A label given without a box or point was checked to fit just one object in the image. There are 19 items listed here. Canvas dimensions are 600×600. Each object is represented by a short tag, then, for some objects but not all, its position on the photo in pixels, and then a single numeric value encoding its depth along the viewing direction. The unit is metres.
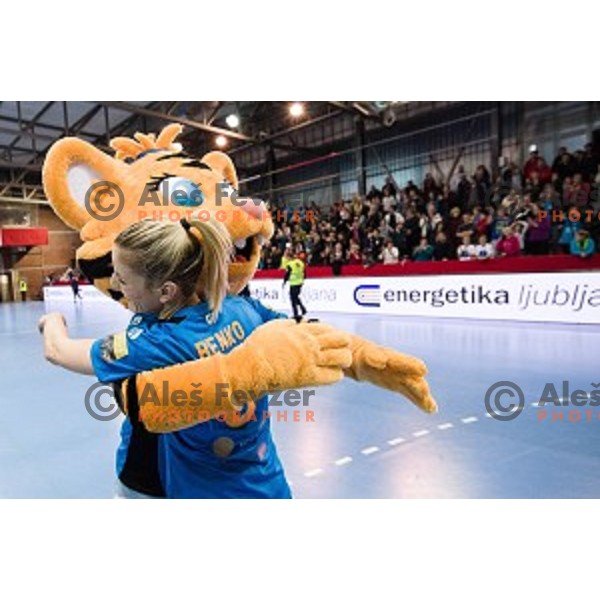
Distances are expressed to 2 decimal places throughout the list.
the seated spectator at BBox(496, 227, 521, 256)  7.67
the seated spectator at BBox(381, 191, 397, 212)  11.66
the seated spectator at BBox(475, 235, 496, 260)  8.09
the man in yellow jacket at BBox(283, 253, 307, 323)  8.62
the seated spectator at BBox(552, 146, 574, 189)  8.52
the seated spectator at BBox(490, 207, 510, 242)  8.36
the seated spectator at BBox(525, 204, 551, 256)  7.63
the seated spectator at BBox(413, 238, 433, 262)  9.20
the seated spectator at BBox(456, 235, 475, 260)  8.43
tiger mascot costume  1.00
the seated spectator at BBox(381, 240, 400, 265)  9.85
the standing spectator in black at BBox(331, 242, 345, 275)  10.25
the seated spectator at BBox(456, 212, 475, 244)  8.77
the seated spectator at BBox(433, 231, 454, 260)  9.02
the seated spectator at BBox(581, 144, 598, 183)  8.36
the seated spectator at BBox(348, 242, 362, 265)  10.39
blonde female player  1.01
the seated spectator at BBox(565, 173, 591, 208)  7.88
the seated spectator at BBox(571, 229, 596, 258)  6.66
